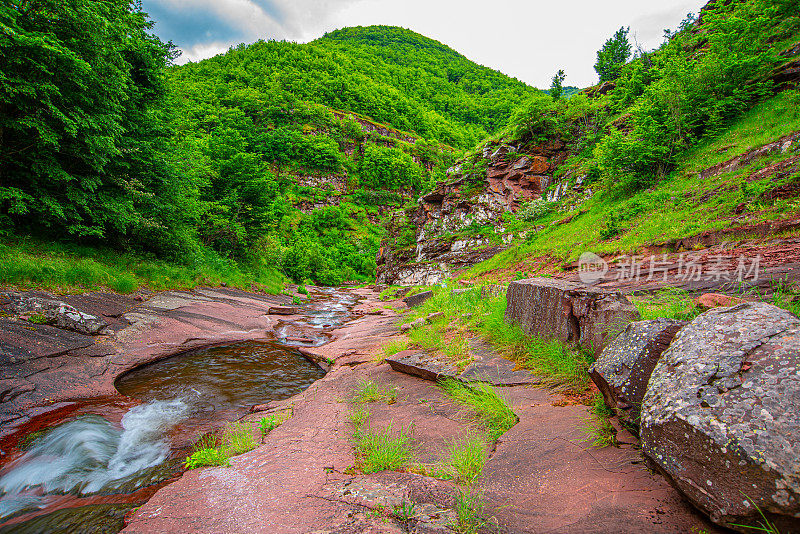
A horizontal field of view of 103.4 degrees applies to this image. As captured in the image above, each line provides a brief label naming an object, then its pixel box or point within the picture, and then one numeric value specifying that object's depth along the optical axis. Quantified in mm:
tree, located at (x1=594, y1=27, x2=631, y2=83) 35531
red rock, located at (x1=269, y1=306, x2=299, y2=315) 15786
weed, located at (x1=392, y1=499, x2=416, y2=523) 2232
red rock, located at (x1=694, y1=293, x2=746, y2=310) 3189
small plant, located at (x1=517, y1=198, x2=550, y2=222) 21000
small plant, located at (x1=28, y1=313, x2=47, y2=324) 6652
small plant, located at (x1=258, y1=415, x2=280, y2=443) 4703
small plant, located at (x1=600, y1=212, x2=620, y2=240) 11398
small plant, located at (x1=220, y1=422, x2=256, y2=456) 4113
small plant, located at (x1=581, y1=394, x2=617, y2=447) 2629
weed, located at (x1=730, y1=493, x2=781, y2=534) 1465
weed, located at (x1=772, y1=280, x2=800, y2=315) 3291
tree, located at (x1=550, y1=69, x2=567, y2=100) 30531
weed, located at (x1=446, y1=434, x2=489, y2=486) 2736
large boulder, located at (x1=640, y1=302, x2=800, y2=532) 1497
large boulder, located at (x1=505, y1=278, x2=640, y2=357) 3678
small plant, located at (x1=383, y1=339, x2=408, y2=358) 7066
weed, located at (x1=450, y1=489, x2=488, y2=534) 2032
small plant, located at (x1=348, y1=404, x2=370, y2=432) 4400
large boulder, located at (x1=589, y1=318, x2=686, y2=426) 2621
